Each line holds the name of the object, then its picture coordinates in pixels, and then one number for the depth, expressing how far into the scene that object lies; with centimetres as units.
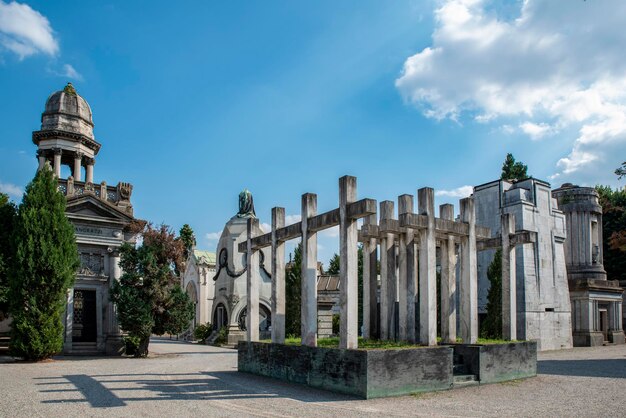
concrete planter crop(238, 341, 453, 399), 1041
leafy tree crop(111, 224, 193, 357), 2202
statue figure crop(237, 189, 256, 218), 3397
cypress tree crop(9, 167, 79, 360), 1928
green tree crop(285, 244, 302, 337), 3167
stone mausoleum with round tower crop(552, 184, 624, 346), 3030
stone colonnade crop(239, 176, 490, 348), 1147
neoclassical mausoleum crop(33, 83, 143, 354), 2400
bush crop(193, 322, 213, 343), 3509
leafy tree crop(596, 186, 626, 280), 4178
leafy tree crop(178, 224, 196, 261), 5964
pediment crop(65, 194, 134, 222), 2397
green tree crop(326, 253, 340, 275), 5562
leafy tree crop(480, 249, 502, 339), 2495
